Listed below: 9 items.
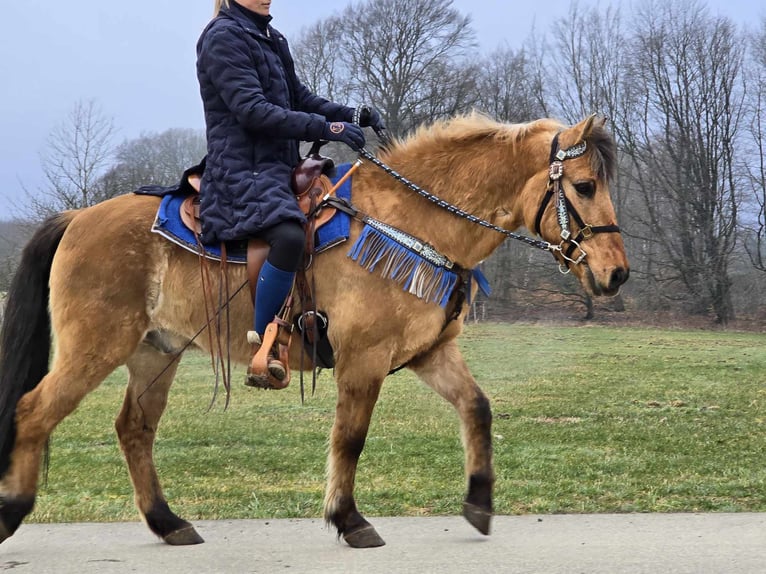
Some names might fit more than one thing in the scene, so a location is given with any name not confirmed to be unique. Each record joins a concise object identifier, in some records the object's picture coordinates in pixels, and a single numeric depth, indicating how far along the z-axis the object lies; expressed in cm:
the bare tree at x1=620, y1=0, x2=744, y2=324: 3678
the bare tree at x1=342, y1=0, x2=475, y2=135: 3519
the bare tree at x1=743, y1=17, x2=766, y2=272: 3566
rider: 466
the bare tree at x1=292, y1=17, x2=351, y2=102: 3494
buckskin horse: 460
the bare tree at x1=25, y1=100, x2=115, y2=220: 2570
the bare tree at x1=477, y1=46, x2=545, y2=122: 3441
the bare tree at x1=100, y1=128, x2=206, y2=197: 2844
